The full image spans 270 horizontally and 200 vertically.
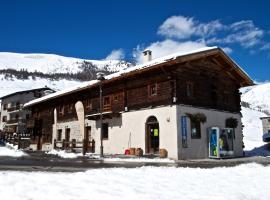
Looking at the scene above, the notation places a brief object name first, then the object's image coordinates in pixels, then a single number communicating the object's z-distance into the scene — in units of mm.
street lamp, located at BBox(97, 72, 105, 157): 14117
